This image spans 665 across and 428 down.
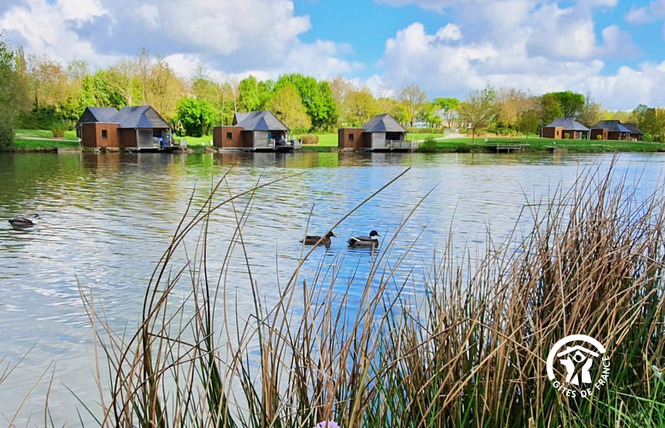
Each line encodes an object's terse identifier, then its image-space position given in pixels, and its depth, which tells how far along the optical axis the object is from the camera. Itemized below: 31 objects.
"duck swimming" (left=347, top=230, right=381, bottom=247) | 9.11
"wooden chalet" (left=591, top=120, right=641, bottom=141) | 74.38
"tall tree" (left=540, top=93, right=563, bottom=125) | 79.50
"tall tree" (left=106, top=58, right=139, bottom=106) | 60.97
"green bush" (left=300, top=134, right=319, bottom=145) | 59.56
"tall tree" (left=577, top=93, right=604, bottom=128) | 80.44
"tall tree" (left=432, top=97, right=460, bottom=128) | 93.09
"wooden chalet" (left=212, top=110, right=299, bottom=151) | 49.12
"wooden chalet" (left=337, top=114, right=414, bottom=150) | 50.78
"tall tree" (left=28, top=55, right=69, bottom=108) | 54.88
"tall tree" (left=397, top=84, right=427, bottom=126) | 79.25
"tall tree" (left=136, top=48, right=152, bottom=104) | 60.66
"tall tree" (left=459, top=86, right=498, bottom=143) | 62.19
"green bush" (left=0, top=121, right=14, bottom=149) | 36.50
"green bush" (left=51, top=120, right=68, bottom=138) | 50.56
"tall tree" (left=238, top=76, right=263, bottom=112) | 72.25
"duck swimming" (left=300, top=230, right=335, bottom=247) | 8.64
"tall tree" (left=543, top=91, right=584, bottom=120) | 88.69
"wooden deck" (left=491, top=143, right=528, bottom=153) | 49.97
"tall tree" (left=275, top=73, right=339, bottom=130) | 73.50
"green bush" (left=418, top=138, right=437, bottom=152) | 49.48
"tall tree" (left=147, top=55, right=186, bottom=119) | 57.28
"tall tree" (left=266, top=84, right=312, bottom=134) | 61.22
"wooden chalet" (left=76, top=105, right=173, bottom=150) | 45.00
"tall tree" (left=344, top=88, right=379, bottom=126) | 72.94
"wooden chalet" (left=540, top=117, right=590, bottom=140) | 71.70
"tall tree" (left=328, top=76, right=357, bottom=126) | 74.38
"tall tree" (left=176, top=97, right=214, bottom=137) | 61.31
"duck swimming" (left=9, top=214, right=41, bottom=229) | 10.70
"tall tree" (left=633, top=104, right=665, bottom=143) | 69.62
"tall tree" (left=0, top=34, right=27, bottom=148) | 36.34
